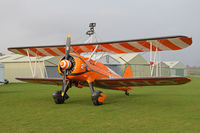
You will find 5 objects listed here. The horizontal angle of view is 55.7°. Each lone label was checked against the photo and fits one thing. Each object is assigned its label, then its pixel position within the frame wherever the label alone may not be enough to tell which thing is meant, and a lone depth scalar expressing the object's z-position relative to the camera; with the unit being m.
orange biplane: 7.36
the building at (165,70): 44.69
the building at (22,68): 26.97
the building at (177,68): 55.58
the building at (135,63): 33.91
